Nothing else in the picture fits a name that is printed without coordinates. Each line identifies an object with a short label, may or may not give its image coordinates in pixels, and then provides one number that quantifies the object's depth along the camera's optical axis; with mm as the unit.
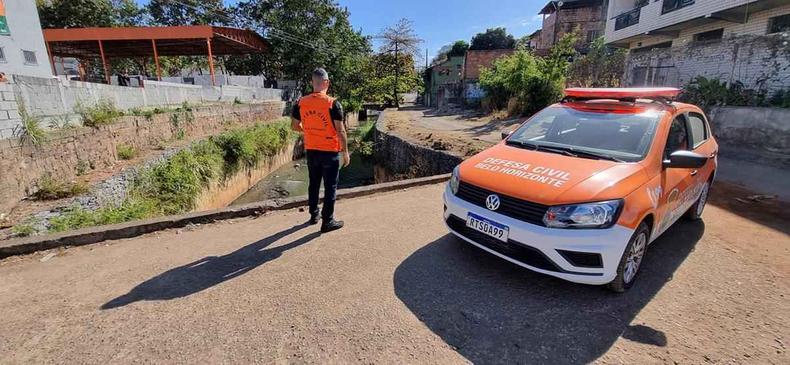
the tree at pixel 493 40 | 44938
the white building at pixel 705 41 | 8656
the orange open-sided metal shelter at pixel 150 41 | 17453
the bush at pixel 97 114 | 7746
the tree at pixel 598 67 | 14258
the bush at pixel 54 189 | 5738
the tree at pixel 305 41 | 29688
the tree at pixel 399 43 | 34969
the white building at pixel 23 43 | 11662
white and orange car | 2518
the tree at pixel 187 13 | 32969
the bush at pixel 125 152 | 8477
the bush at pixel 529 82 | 14898
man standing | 3760
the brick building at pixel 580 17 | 32438
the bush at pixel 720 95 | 8585
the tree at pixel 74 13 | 24688
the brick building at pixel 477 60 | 32250
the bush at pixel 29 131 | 5750
